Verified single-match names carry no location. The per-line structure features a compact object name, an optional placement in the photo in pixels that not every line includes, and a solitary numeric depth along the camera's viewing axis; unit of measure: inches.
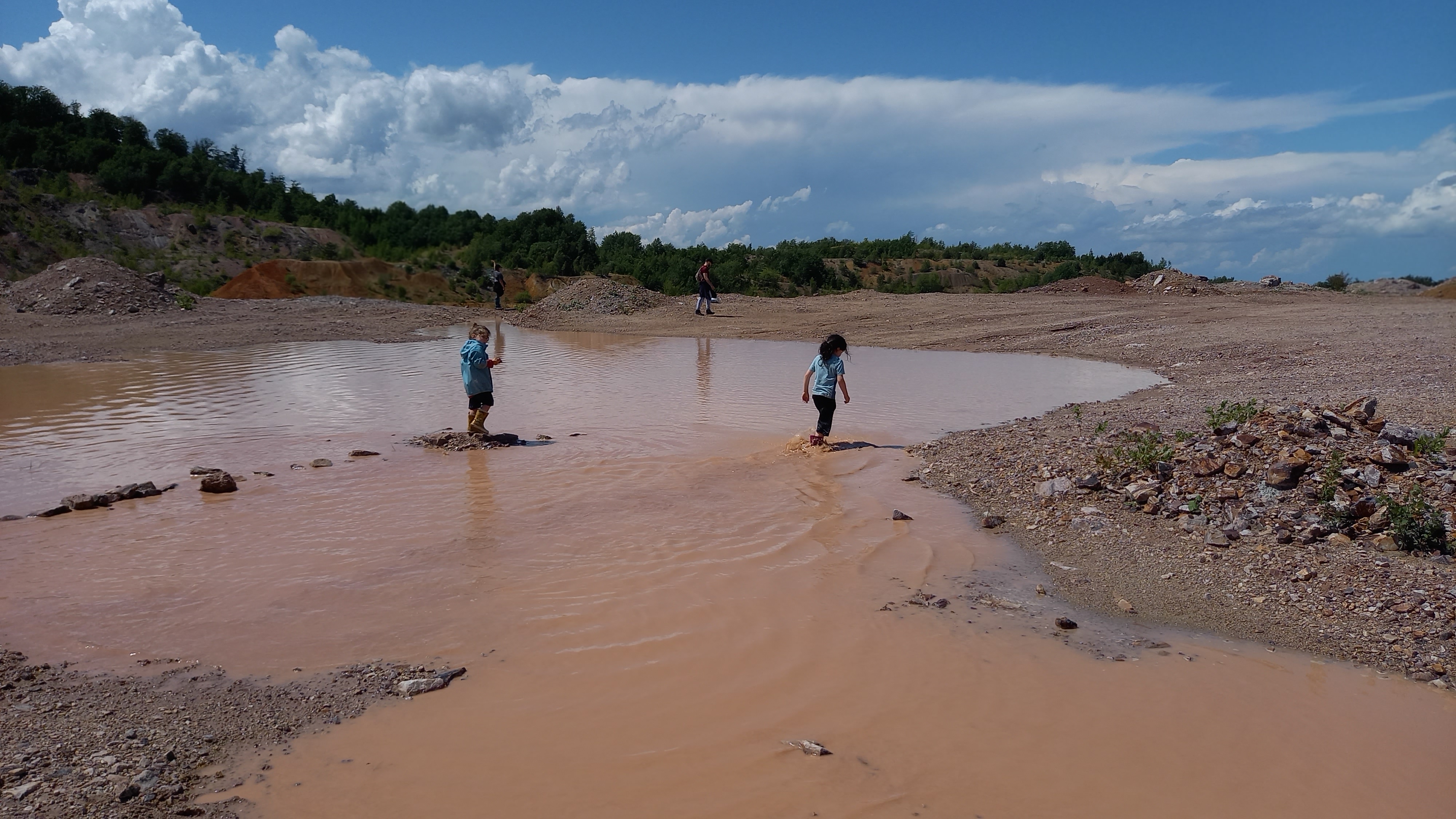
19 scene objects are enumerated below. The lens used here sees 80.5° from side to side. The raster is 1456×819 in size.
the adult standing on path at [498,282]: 1366.9
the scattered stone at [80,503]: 295.3
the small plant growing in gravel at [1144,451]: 291.7
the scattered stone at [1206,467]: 276.4
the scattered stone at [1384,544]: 228.7
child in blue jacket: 406.6
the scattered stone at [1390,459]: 256.8
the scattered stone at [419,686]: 173.2
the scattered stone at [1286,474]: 259.8
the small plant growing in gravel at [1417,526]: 223.6
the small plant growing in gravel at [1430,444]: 260.7
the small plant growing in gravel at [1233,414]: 315.0
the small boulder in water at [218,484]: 318.0
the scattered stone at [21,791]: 131.5
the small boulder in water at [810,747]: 153.6
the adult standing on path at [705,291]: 1186.0
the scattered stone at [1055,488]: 294.0
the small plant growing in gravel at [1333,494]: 240.7
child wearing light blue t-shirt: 390.0
